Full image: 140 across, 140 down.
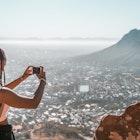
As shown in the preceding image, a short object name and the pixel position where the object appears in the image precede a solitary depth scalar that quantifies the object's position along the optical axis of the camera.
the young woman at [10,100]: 1.47
